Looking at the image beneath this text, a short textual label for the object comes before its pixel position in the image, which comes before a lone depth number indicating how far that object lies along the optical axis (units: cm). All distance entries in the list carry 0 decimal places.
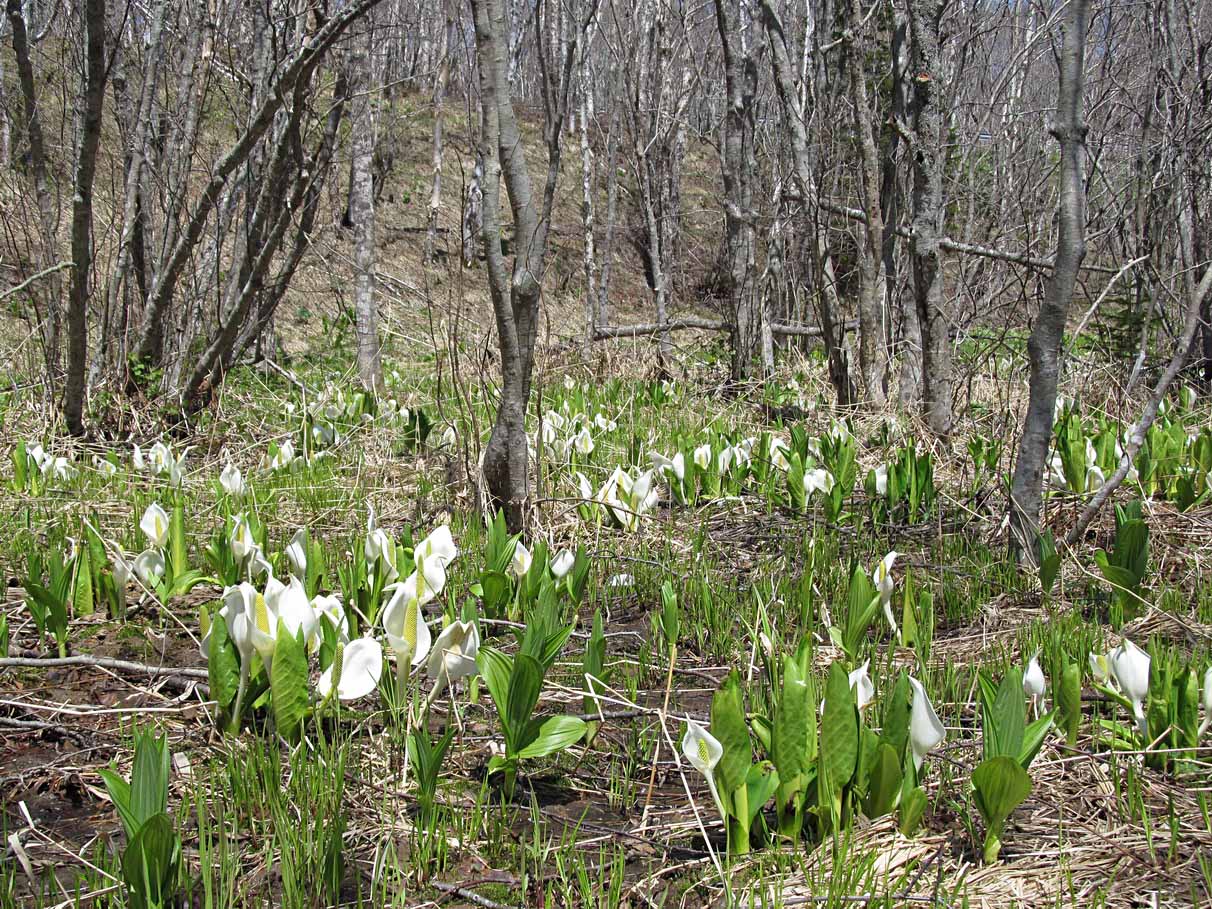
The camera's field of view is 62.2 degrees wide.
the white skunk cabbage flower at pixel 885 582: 246
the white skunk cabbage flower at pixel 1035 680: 194
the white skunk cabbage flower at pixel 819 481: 404
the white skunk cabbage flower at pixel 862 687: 189
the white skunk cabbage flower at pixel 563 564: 290
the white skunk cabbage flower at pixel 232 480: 377
